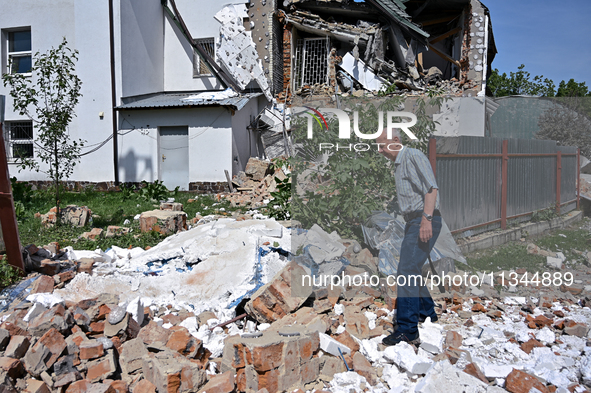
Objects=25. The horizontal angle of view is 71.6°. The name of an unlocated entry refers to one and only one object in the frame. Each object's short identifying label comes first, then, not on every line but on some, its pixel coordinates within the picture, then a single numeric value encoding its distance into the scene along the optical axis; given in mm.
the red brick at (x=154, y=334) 3463
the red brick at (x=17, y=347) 3033
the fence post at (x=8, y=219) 4508
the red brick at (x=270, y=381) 2947
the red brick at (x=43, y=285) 4352
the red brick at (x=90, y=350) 3178
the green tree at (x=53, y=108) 7488
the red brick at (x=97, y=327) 3585
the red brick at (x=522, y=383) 2822
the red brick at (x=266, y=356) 2943
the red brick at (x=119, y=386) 2888
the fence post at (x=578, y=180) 9555
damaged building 13133
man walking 3561
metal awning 12805
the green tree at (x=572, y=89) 23381
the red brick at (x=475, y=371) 3014
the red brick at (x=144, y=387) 2887
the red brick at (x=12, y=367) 2863
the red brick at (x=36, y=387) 2795
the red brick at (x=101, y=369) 3012
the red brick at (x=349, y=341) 3416
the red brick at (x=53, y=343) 3084
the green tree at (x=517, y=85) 25712
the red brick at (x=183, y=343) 3314
